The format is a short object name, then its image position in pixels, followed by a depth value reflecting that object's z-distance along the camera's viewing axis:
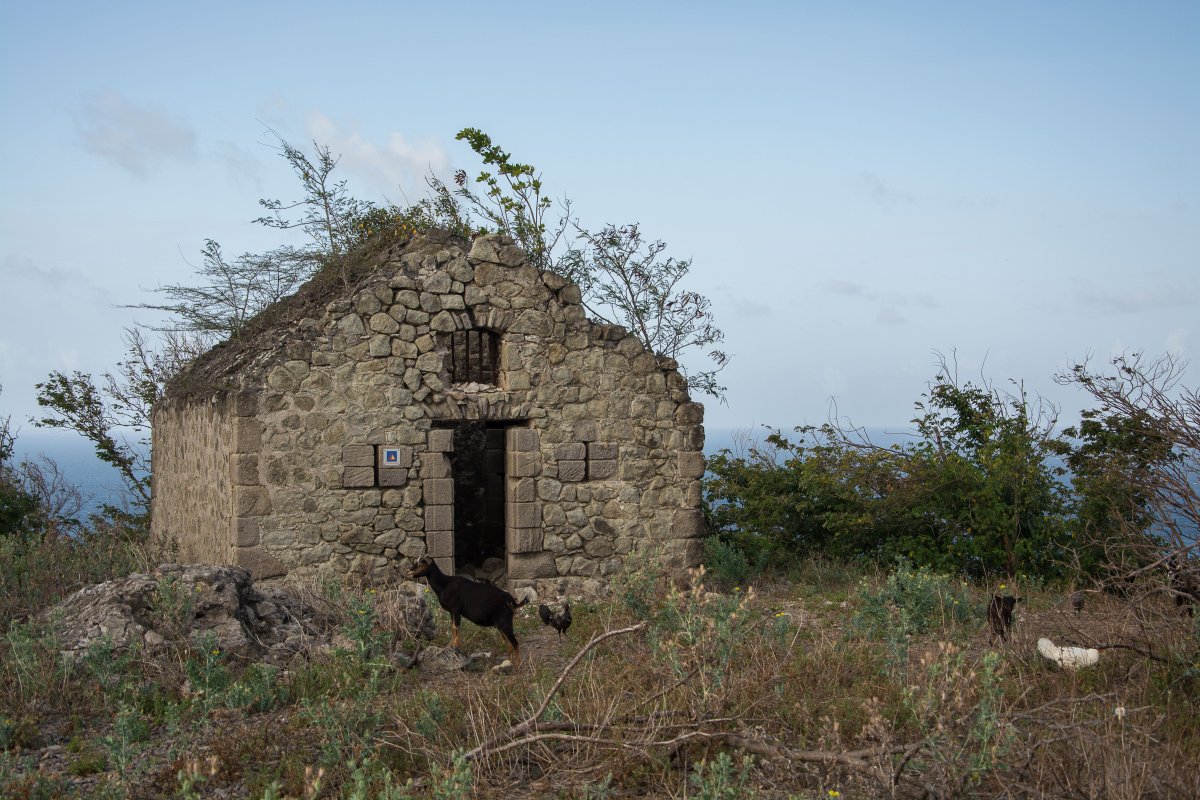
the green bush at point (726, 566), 11.45
